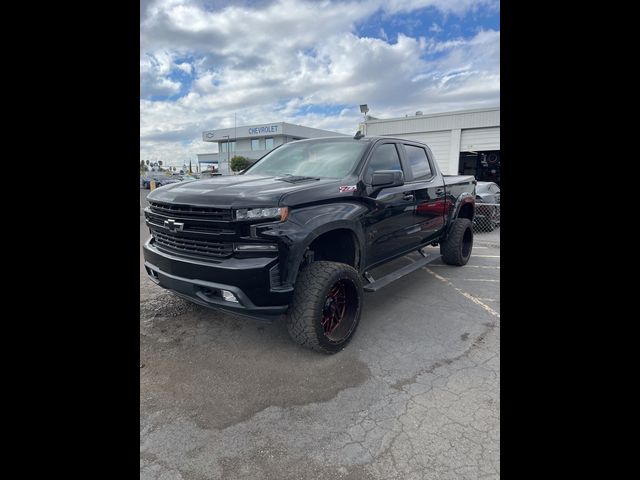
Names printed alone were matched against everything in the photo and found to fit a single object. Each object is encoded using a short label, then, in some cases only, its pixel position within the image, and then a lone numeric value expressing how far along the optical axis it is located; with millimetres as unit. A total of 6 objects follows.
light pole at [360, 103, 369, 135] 19734
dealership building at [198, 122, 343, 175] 50375
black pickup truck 2738
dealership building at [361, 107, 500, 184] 18266
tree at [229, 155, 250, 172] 37519
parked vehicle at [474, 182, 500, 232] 10336
